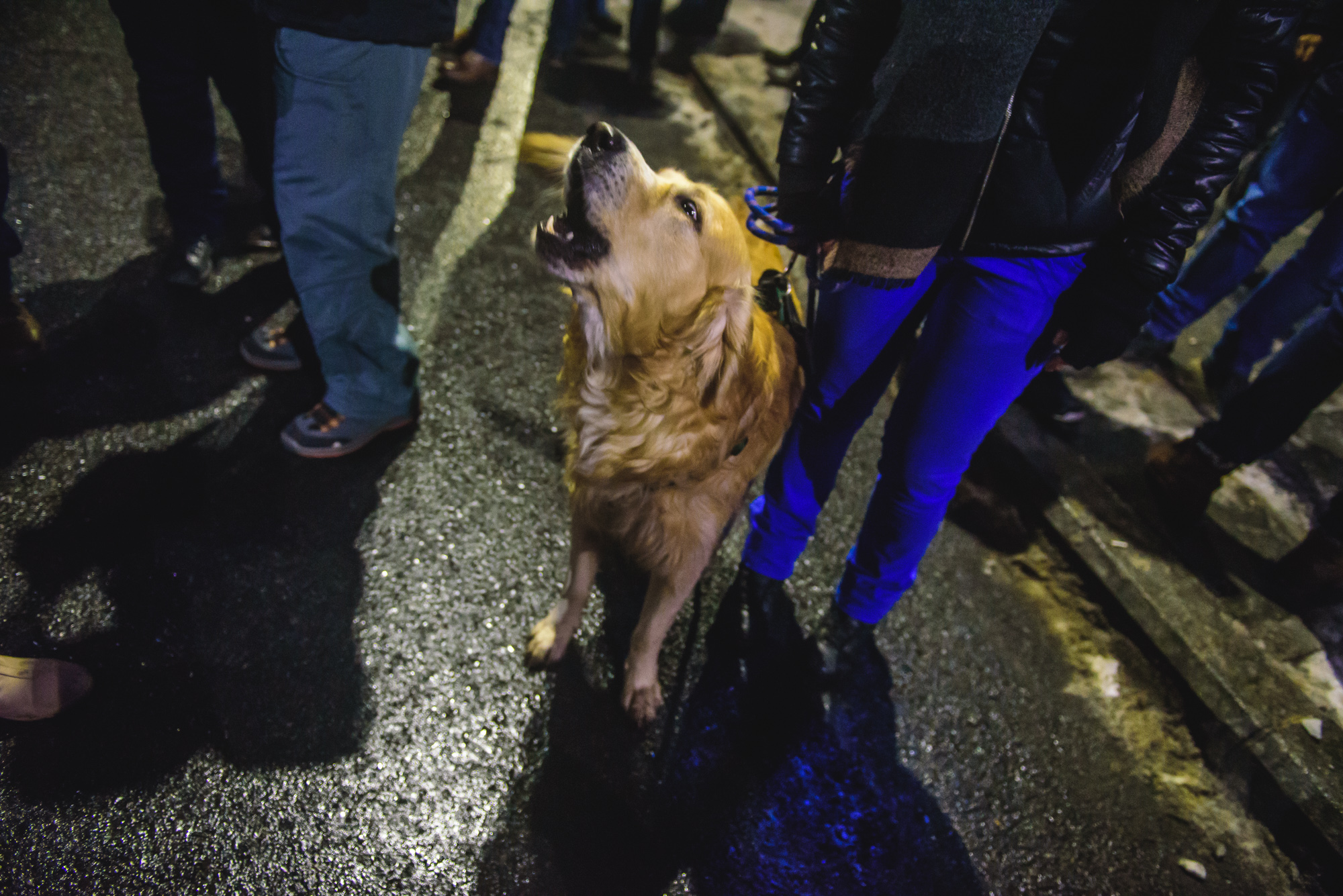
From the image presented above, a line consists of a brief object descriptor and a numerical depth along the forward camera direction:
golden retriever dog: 1.65
